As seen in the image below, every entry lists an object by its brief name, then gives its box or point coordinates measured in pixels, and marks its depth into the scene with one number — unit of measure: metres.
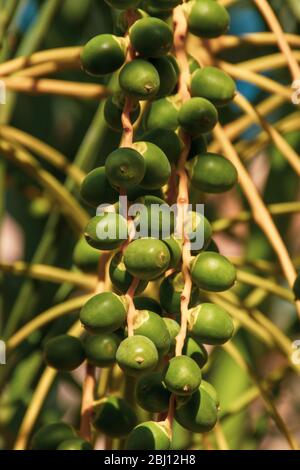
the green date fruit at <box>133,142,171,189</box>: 0.74
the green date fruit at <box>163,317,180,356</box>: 0.74
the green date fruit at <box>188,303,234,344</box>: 0.74
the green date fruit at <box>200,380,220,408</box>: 0.73
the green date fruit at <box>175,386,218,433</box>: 0.73
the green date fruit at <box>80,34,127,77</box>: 0.77
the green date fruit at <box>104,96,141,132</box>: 0.78
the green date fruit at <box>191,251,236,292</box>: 0.74
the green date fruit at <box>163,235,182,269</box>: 0.74
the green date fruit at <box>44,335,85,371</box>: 0.81
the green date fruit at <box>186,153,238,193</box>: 0.77
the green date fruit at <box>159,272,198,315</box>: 0.75
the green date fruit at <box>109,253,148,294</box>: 0.74
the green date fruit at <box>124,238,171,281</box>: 0.71
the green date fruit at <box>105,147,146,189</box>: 0.73
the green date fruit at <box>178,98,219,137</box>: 0.77
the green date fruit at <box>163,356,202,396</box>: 0.70
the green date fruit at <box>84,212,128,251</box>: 0.73
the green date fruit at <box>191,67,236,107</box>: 0.79
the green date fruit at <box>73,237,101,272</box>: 0.88
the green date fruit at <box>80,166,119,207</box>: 0.75
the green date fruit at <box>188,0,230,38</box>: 0.82
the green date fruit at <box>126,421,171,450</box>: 0.71
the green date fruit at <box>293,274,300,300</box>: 0.77
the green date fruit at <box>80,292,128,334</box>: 0.72
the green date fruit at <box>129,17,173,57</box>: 0.76
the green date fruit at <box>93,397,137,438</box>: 0.80
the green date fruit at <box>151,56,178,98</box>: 0.78
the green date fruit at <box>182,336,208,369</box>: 0.75
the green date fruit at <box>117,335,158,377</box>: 0.70
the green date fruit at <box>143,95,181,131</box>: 0.79
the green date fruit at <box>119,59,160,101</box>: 0.75
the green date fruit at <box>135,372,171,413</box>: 0.73
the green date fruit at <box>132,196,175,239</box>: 0.74
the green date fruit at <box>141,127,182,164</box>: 0.77
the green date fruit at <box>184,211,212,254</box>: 0.75
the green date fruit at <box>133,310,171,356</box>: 0.71
